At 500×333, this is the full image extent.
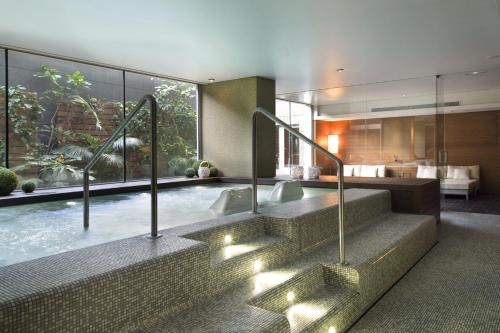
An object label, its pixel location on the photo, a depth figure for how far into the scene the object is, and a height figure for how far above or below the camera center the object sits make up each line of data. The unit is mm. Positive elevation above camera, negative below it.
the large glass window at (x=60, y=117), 5539 +802
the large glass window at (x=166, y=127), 6941 +801
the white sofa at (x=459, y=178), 7797 -284
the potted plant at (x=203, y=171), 7672 -80
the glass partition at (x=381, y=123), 8047 +1000
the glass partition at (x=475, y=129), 8594 +832
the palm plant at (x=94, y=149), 6143 +304
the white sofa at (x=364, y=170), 8766 -95
